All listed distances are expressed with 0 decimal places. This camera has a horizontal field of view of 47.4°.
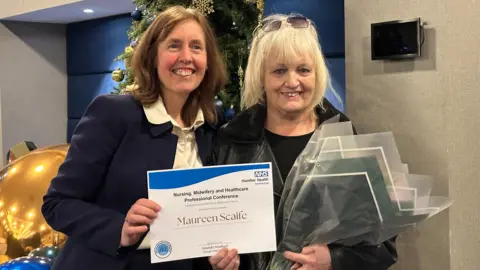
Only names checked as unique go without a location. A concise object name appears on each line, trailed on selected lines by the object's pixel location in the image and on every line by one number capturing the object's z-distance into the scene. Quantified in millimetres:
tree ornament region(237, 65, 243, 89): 2215
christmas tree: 2213
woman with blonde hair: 1382
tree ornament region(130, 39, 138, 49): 2281
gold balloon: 2535
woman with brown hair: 1274
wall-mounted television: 1691
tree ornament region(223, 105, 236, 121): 1854
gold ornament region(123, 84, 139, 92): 1451
